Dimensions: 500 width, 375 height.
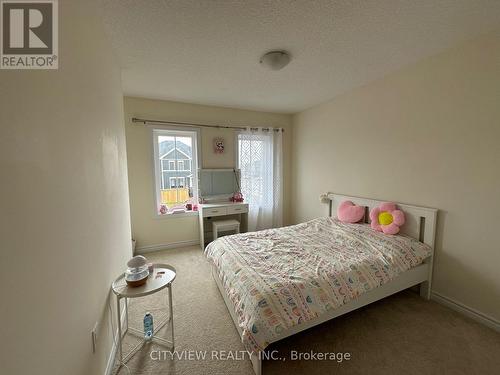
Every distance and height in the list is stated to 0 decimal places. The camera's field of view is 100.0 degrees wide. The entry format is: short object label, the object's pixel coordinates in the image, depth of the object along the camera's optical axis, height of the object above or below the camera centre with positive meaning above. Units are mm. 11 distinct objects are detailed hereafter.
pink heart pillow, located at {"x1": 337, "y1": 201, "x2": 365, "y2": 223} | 2691 -560
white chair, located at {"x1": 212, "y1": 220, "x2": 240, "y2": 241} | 3311 -893
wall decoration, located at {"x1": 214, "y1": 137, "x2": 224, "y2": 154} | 3576 +427
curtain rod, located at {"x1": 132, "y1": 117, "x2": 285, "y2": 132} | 3104 +742
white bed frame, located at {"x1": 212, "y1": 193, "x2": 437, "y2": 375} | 1616 -1030
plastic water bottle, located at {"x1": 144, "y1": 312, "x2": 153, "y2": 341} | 1679 -1261
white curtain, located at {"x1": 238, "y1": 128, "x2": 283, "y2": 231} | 3811 -77
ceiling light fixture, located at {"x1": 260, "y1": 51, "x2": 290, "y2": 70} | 1915 +1027
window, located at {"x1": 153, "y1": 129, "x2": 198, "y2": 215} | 3350 +37
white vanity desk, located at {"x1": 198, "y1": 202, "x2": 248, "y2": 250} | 3354 -721
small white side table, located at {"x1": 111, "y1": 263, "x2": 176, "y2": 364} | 1404 -812
